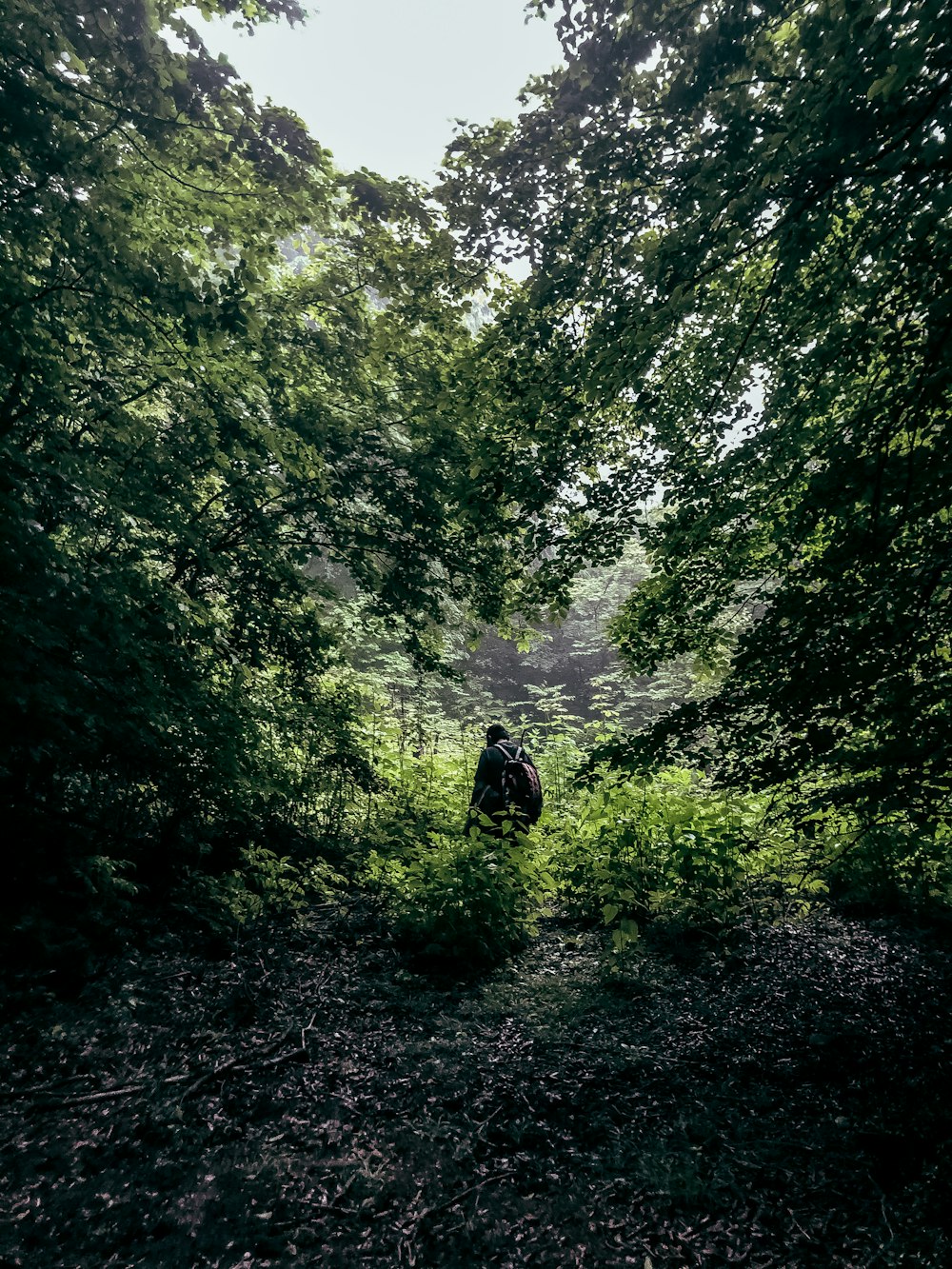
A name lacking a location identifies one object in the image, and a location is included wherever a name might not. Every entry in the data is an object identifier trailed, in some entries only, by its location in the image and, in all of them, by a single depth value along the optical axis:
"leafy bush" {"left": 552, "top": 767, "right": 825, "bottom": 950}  5.81
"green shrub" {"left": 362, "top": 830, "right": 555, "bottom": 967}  5.42
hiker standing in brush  7.50
